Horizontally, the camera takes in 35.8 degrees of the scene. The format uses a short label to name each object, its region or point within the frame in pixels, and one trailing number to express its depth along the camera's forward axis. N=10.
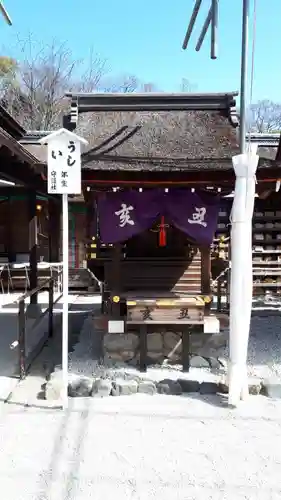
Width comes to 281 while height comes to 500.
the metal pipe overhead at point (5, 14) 5.76
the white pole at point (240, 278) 5.11
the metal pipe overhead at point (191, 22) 5.80
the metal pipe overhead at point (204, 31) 5.61
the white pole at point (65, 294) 5.05
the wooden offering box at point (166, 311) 6.24
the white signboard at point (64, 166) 5.06
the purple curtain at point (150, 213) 6.52
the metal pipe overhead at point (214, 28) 5.30
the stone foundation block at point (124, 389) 5.46
